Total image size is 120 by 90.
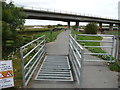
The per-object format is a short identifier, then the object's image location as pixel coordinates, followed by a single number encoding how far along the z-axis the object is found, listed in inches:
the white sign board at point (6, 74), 92.4
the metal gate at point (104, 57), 166.6
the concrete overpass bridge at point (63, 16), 877.6
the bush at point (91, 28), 834.5
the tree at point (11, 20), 187.1
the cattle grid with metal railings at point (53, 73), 102.1
